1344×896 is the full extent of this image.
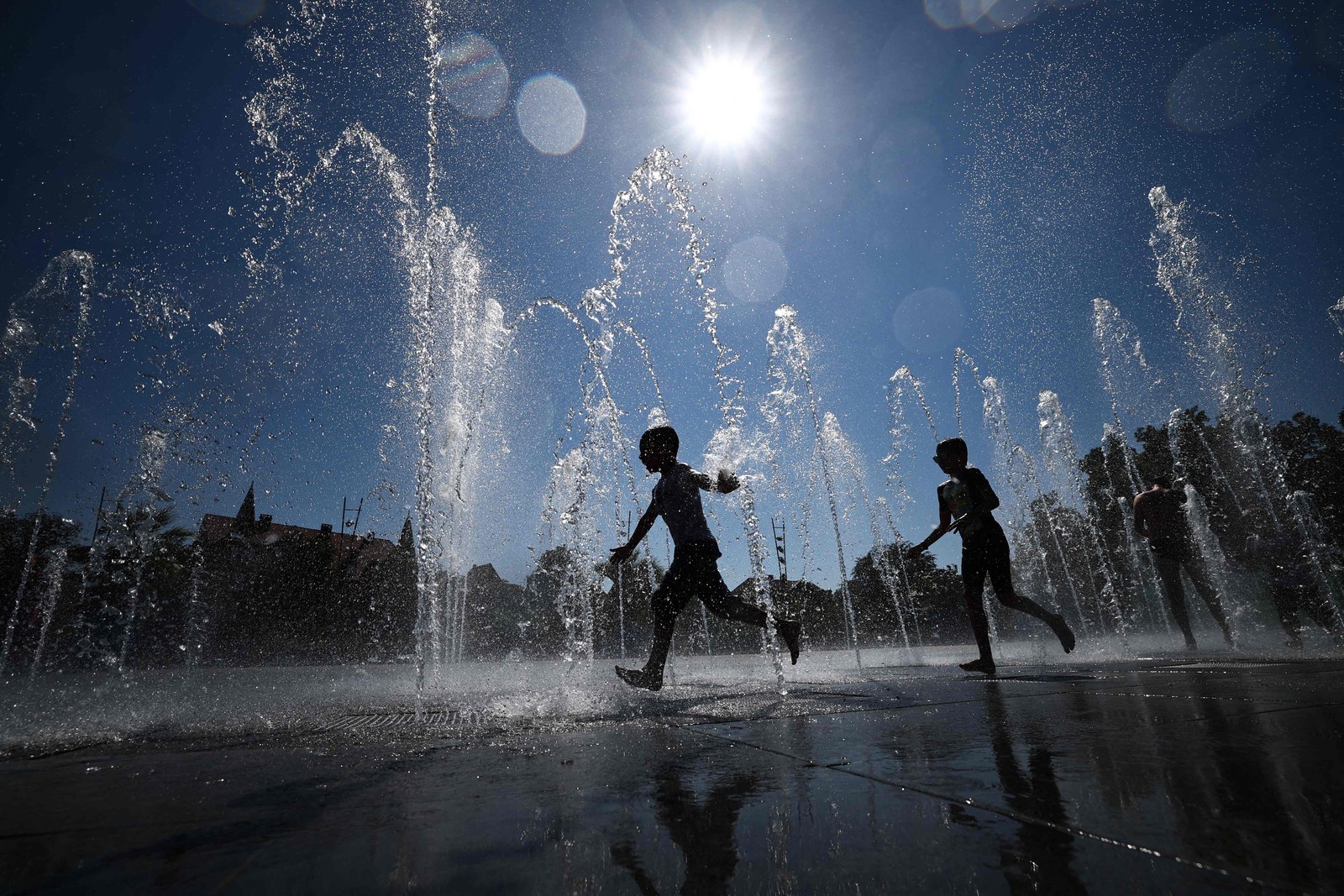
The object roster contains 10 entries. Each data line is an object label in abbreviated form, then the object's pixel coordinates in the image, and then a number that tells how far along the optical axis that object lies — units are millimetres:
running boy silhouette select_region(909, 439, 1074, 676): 4594
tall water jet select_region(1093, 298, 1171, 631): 15906
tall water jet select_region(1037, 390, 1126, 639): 16844
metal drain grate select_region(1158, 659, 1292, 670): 4129
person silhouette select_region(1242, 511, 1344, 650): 6883
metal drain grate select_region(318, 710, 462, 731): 2760
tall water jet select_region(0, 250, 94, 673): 8656
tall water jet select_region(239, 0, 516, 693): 5773
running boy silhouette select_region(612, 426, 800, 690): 3980
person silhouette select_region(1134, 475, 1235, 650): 6754
